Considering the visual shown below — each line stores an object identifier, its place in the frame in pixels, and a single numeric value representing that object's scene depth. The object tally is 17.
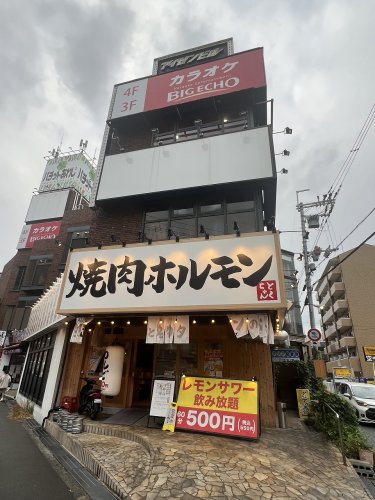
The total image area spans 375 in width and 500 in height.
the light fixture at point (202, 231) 8.65
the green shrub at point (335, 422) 7.13
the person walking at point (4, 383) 19.12
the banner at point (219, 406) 7.34
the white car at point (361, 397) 12.97
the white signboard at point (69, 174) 40.84
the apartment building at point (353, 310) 41.09
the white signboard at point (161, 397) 8.24
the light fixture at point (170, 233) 10.56
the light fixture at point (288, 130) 12.58
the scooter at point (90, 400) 9.30
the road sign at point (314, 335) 13.71
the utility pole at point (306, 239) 16.84
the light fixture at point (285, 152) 12.27
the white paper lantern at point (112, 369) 9.10
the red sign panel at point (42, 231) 34.62
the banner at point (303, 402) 10.91
